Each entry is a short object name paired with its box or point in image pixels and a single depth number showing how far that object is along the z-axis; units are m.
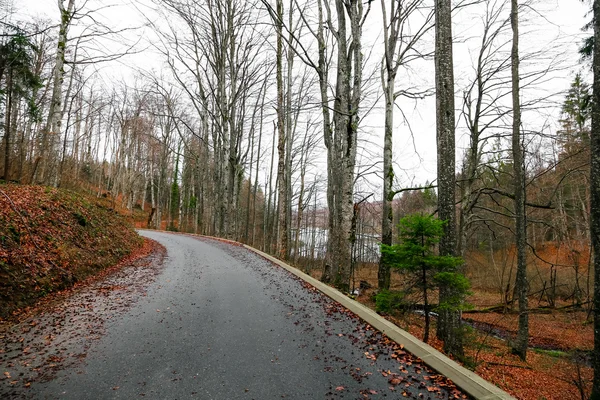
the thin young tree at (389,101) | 8.48
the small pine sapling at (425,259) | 4.05
